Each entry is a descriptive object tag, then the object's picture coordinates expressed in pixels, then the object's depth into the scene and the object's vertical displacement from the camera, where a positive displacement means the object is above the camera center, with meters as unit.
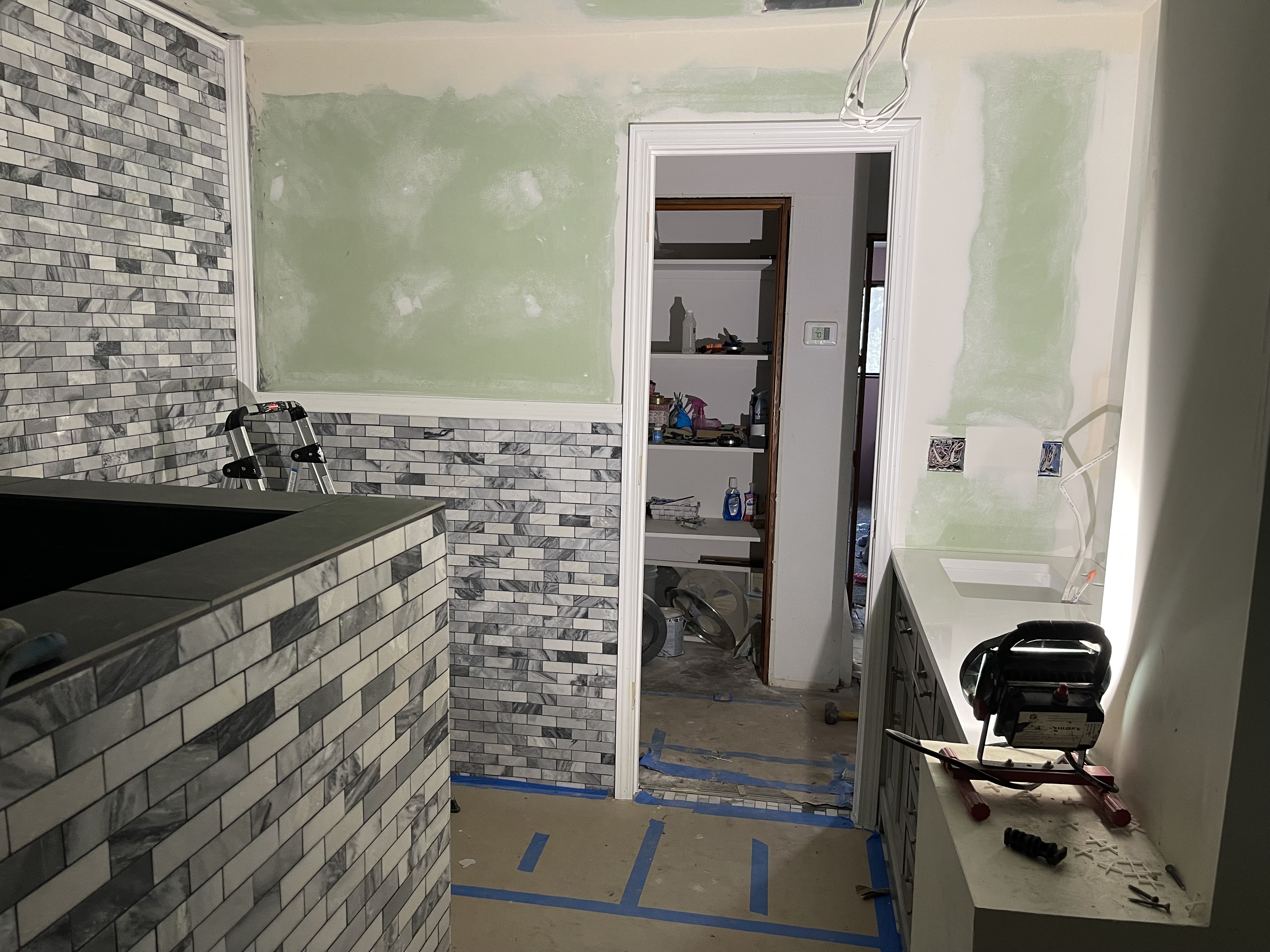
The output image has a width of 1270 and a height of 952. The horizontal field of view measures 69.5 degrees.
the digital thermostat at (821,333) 3.94 +0.12
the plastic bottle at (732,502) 4.70 -0.73
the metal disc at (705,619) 4.56 -1.30
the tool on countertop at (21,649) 0.64 -0.22
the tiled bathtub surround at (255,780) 0.68 -0.41
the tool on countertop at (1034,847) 1.15 -0.61
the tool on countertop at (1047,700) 1.30 -0.47
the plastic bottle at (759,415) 4.48 -0.27
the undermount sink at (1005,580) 2.52 -0.62
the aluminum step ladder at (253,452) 2.63 -0.32
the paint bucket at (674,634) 4.46 -1.34
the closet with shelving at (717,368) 4.55 -0.05
